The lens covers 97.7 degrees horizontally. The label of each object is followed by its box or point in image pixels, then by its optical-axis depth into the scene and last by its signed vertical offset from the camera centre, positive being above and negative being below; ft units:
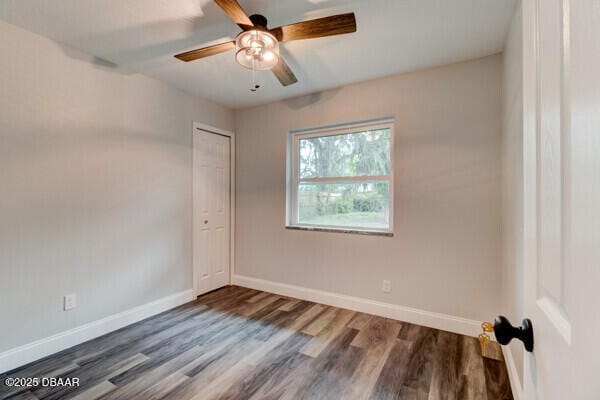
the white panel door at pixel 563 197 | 1.18 +0.03
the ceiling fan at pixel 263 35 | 4.97 +3.50
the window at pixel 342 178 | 9.42 +0.96
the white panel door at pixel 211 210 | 10.89 -0.38
